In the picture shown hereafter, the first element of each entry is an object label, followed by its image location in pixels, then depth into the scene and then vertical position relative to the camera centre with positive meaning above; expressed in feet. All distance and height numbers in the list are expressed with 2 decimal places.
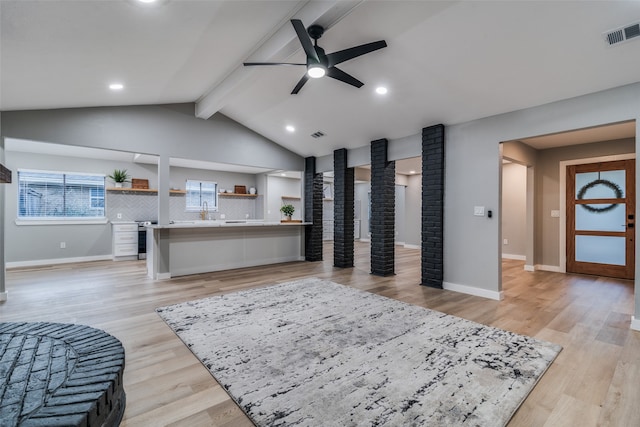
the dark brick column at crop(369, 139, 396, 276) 17.52 +0.12
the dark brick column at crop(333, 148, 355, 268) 20.11 +0.14
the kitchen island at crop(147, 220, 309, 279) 16.83 -2.18
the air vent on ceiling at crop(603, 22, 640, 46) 7.82 +4.75
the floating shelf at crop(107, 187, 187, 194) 23.49 +1.81
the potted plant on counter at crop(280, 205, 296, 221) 22.65 +0.16
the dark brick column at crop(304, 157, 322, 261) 22.75 +0.16
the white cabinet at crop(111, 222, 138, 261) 22.91 -2.19
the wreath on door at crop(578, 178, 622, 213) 17.16 +1.24
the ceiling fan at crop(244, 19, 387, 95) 8.40 +4.60
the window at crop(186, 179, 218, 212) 27.78 +1.63
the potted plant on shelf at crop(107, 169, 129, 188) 23.45 +2.79
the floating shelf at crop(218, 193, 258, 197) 29.19 +1.72
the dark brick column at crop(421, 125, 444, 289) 14.82 +0.34
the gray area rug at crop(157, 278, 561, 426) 5.67 -3.71
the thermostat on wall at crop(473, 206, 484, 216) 13.55 +0.06
